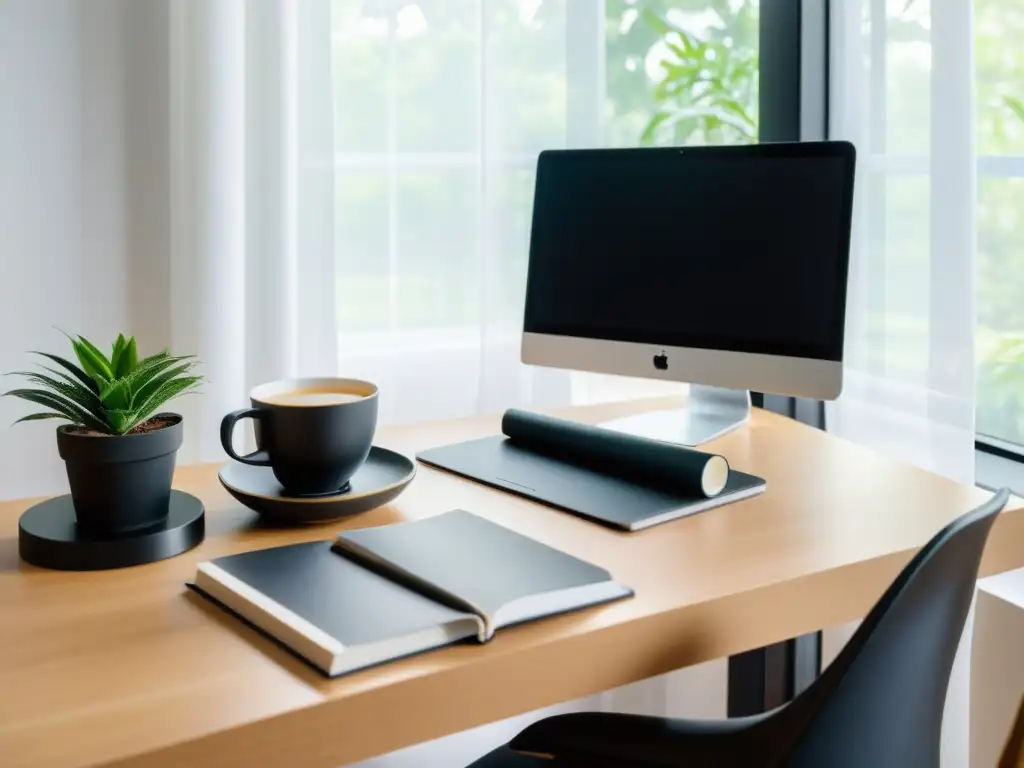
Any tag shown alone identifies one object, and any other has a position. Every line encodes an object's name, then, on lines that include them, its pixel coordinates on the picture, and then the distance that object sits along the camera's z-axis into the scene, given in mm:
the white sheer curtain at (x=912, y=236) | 1577
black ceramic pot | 993
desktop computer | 1416
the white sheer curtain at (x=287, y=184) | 1661
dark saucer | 1098
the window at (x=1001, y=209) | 1687
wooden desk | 748
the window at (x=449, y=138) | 1851
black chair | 780
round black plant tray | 997
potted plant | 998
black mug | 1089
